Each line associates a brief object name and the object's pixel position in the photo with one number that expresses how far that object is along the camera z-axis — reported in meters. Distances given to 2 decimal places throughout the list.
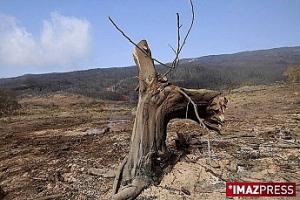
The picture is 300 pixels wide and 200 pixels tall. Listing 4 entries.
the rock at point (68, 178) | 2.78
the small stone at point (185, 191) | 2.45
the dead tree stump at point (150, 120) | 2.58
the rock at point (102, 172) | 2.78
